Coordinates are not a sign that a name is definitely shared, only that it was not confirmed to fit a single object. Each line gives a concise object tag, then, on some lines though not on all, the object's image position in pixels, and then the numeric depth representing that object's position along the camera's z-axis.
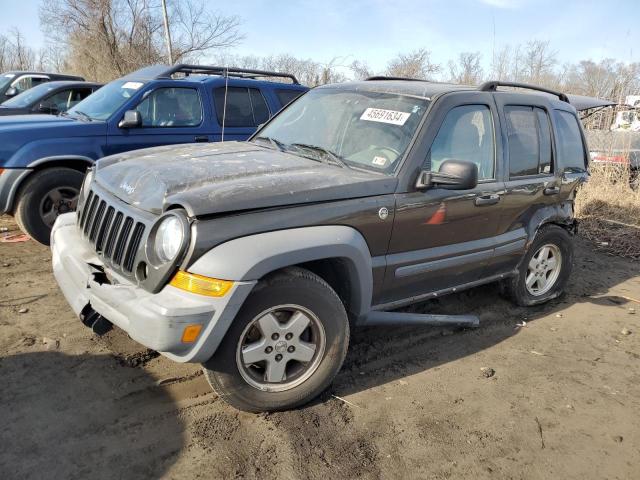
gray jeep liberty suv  2.52
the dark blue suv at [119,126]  5.20
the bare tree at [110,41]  22.58
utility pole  18.07
